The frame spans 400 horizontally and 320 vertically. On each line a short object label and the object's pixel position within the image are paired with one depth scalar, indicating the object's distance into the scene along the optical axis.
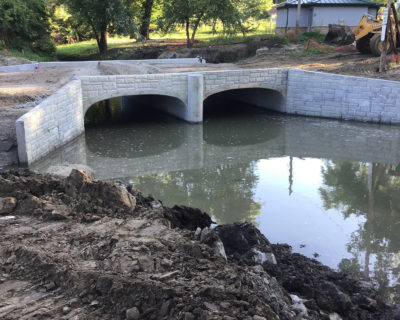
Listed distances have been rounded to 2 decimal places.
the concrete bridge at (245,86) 14.06
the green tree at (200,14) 26.02
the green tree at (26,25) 24.72
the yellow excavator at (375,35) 19.00
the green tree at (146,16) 30.69
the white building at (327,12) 29.28
